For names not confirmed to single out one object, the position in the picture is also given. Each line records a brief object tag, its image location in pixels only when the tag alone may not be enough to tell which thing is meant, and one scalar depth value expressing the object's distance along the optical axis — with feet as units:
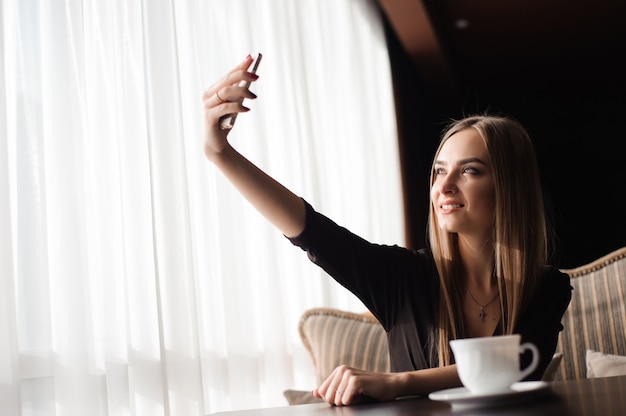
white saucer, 2.52
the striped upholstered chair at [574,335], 6.91
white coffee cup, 2.51
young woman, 4.43
